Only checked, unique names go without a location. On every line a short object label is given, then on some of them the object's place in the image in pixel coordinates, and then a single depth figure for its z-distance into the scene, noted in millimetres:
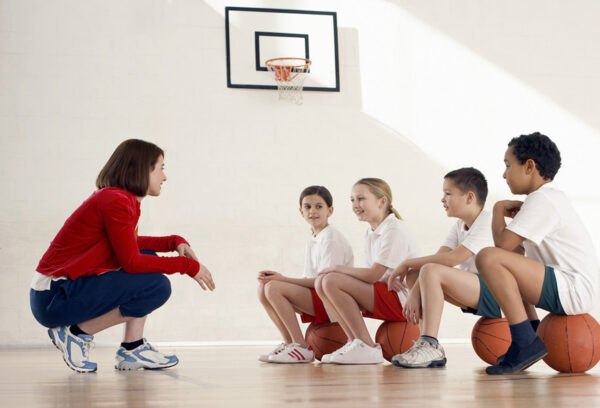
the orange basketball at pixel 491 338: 2941
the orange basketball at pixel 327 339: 3443
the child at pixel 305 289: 3393
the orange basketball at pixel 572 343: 2564
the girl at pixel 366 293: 3141
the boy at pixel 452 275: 2803
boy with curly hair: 2549
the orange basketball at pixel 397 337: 3193
